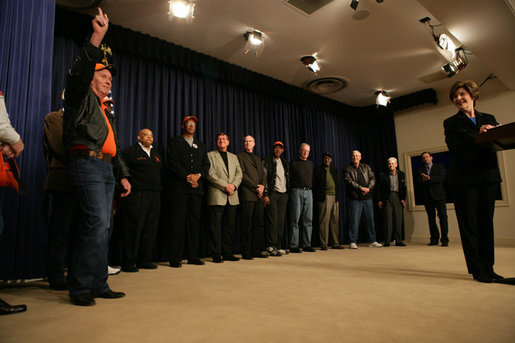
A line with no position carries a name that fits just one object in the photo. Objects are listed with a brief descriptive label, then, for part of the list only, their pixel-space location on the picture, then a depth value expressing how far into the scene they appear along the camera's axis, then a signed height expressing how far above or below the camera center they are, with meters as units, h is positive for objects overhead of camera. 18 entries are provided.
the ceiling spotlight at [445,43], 4.06 +2.17
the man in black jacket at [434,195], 5.15 +0.23
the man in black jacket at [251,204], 3.73 +0.10
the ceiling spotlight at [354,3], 3.14 +2.06
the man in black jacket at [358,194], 5.24 +0.27
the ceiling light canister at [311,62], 4.73 +2.25
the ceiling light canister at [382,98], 6.18 +2.18
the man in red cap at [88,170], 1.56 +0.24
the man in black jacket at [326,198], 4.96 +0.20
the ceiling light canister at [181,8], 3.32 +2.18
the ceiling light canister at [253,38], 4.04 +2.24
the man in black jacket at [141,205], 3.06 +0.10
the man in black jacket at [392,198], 5.35 +0.19
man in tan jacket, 3.52 +0.19
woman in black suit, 2.05 +0.15
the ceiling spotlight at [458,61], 4.40 +2.06
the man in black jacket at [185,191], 3.26 +0.24
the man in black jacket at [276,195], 4.11 +0.22
